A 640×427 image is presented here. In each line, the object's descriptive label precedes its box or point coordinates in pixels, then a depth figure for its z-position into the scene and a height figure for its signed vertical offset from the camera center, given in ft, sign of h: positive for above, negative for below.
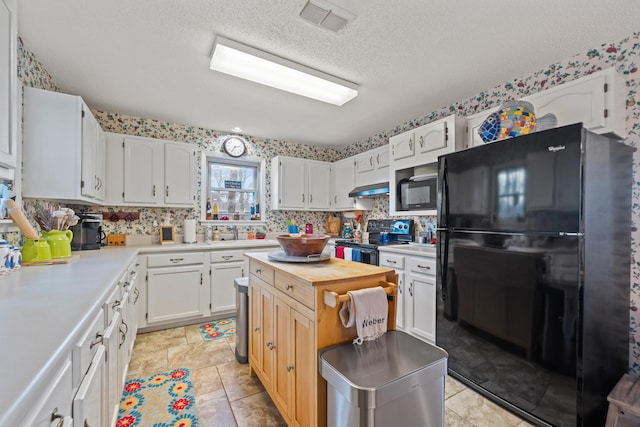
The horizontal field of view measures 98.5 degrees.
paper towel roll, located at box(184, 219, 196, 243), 11.64 -0.80
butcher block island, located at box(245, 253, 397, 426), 4.16 -1.89
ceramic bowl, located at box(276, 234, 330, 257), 5.66 -0.66
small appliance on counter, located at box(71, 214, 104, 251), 8.69 -0.73
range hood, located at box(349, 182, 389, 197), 11.47 +0.98
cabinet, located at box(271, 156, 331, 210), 13.64 +1.44
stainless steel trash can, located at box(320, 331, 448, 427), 3.39 -2.19
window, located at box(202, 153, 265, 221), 12.82 +1.16
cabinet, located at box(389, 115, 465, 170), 8.66 +2.40
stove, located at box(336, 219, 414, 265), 10.41 -1.21
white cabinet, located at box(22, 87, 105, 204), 6.69 +1.65
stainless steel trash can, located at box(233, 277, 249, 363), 7.49 -2.98
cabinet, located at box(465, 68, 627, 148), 6.05 +2.56
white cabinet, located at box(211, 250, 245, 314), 10.77 -2.59
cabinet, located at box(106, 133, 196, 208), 10.22 +1.54
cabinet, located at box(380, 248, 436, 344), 8.17 -2.52
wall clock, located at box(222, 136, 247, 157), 12.82 +3.08
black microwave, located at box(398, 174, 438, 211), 9.50 +0.70
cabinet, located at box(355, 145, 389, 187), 11.73 +2.06
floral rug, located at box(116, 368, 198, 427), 5.53 -4.21
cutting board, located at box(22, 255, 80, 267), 5.54 -1.08
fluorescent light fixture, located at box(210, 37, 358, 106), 6.56 +3.74
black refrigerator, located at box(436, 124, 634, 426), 4.84 -1.18
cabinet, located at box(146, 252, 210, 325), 9.75 -2.79
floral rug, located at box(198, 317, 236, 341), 9.57 -4.32
